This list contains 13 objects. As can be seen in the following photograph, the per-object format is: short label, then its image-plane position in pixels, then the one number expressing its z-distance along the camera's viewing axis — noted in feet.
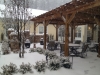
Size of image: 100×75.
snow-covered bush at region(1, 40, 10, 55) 17.73
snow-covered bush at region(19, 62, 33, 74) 10.87
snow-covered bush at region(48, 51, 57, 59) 15.25
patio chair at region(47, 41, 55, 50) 22.00
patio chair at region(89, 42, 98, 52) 23.60
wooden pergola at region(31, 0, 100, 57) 11.13
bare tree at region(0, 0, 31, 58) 15.38
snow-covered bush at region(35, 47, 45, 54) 19.07
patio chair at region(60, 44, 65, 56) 18.00
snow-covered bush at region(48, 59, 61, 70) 11.86
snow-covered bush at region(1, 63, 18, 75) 10.47
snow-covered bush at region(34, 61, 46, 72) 11.44
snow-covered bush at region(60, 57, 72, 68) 12.34
